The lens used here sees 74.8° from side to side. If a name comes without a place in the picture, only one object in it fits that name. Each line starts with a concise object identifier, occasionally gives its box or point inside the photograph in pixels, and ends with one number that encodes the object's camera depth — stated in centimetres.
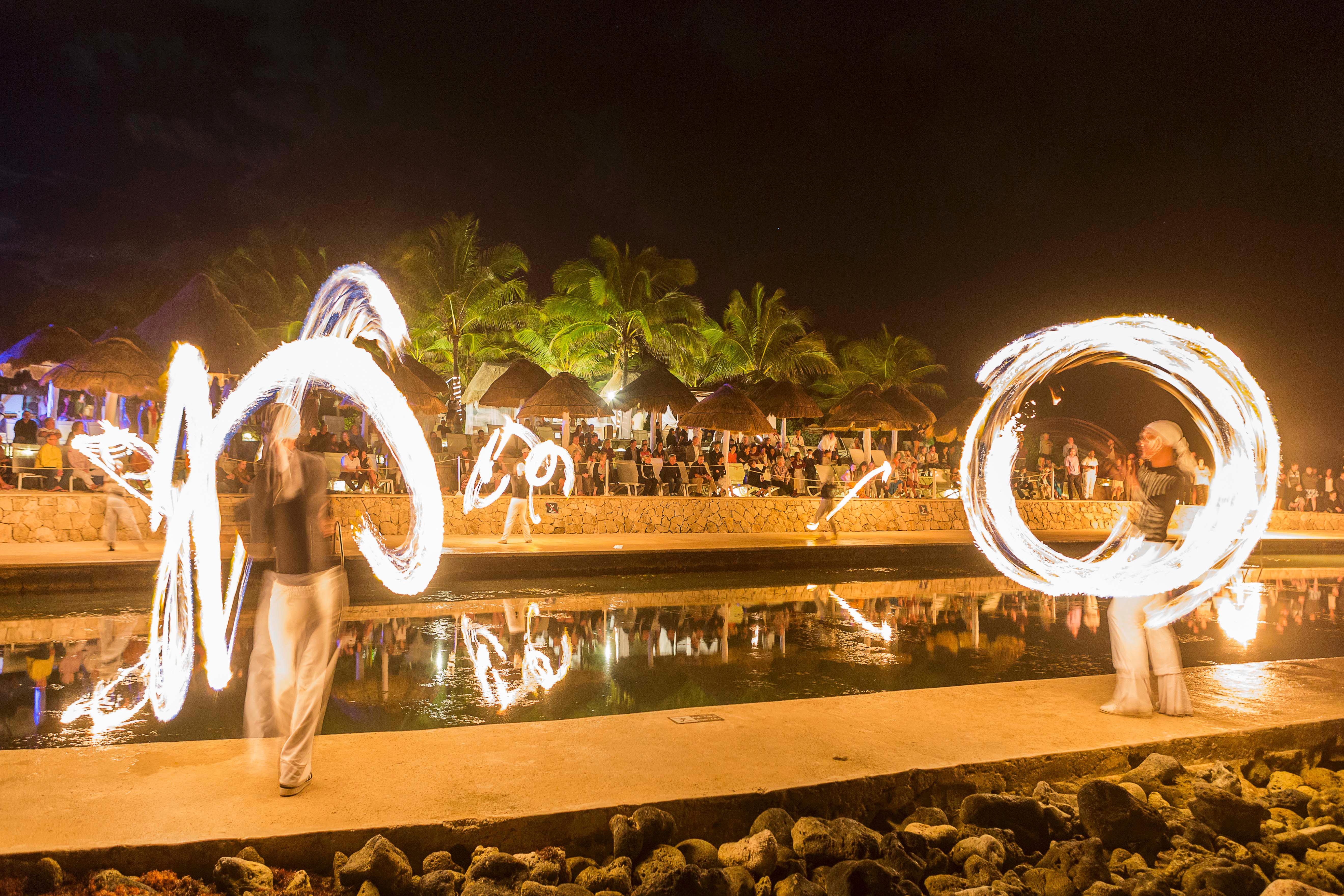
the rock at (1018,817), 447
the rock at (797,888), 379
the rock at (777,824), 415
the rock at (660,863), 373
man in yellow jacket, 1722
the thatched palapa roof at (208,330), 1822
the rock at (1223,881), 403
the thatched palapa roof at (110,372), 1662
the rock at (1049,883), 407
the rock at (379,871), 349
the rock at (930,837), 428
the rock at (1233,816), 460
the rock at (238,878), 341
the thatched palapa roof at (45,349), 1833
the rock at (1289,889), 387
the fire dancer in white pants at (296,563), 445
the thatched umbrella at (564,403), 2139
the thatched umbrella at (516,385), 2309
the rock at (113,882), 338
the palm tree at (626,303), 3428
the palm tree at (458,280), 3559
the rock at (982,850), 422
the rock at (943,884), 407
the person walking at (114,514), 1400
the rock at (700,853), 396
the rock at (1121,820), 442
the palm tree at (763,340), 3969
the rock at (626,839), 383
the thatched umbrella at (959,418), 2795
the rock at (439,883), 356
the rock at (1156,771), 498
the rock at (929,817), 449
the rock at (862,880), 380
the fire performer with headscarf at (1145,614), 575
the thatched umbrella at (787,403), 2570
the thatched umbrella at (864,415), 2462
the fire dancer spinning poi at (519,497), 1647
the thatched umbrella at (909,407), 2566
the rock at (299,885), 348
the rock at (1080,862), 411
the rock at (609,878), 374
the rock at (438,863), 372
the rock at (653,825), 391
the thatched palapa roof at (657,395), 2377
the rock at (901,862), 406
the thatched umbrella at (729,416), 2316
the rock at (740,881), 383
